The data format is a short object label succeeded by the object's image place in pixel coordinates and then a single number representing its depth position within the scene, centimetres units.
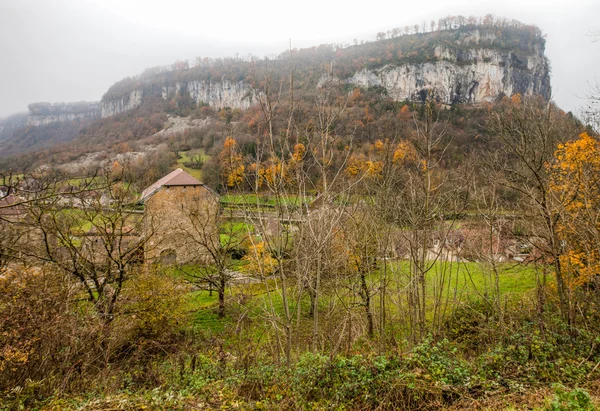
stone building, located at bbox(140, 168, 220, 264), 2106
